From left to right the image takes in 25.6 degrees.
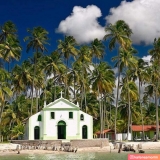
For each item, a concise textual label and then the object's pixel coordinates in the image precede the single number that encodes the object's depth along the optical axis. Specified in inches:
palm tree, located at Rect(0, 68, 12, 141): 2114.1
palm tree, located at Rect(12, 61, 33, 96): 2768.2
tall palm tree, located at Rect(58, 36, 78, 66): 2861.7
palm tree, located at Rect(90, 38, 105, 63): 2930.6
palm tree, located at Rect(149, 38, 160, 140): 2486.5
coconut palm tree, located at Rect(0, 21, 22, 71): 2541.8
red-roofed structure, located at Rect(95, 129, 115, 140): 3190.0
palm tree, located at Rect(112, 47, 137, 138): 2530.8
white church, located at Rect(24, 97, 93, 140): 2370.8
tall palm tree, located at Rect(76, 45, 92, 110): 2899.1
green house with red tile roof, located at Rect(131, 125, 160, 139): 3134.8
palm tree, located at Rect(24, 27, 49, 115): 2630.4
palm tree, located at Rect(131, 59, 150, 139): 2721.5
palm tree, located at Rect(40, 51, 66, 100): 2815.0
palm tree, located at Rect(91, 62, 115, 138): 2571.4
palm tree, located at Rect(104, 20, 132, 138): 2516.0
